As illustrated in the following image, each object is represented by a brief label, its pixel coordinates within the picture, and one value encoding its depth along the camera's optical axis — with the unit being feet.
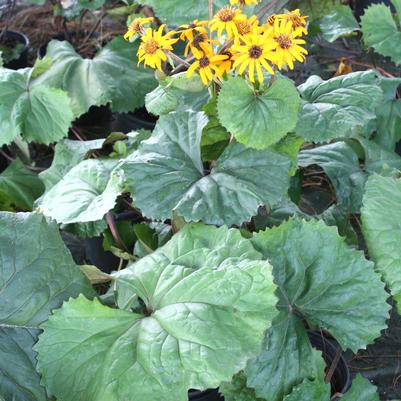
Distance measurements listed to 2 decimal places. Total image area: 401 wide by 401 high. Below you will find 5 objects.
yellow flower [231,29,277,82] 3.81
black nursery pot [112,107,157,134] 7.75
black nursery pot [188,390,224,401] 4.40
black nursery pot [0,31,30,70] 9.09
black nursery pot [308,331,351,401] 4.59
